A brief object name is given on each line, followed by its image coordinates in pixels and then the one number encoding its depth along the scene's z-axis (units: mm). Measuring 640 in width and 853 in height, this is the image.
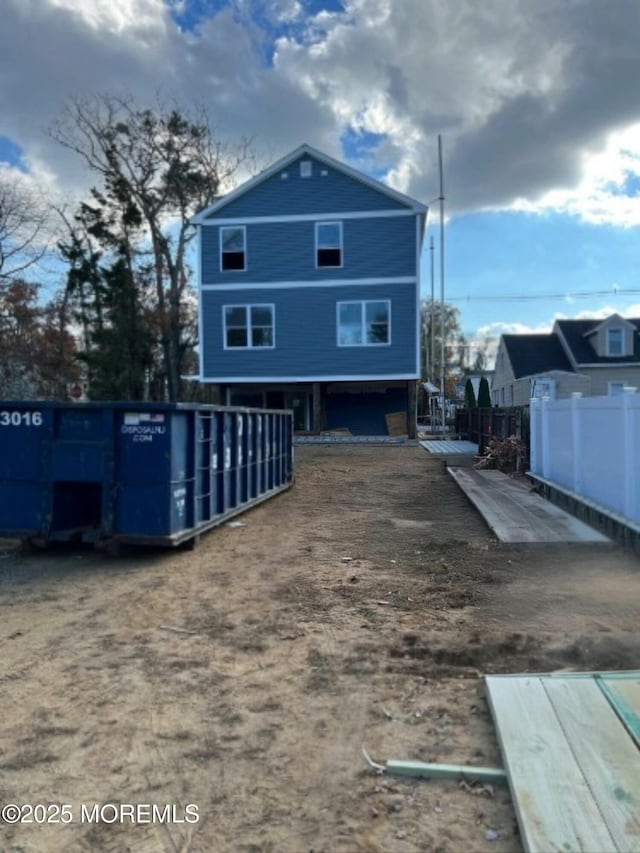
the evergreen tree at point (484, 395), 28189
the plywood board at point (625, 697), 2979
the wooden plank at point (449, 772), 2674
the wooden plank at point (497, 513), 7391
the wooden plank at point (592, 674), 3501
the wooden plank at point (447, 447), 20031
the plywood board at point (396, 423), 25016
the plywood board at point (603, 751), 2350
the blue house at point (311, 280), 22797
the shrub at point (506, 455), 14125
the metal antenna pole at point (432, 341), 33562
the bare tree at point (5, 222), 28203
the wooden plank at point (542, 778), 2264
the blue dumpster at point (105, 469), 6898
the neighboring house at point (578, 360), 29781
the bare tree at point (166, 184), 33625
